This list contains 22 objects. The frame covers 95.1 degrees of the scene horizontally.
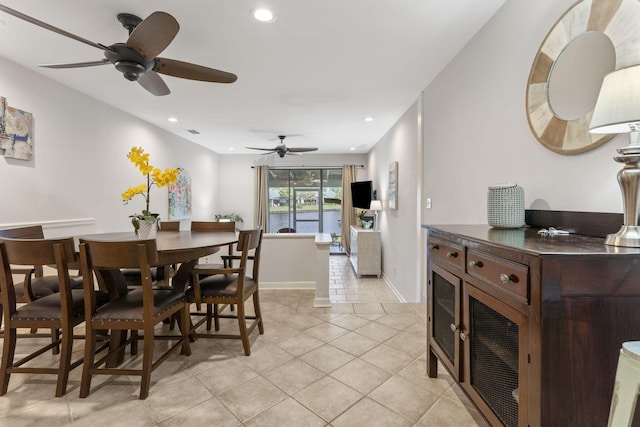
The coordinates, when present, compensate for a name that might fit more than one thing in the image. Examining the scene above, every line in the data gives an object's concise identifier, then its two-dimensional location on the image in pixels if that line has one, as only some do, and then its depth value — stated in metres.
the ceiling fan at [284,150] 5.37
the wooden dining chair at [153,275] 2.45
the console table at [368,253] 5.82
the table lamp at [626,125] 0.83
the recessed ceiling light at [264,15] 1.95
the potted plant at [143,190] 2.26
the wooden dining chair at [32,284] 2.03
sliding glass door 8.11
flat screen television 6.48
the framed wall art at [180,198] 5.33
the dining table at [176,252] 1.81
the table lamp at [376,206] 5.88
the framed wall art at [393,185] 4.71
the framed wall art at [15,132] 2.63
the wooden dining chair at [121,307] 1.55
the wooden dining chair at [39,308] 1.56
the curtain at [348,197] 7.82
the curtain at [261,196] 7.82
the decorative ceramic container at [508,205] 1.49
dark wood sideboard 0.83
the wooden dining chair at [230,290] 2.08
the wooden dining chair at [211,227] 3.08
